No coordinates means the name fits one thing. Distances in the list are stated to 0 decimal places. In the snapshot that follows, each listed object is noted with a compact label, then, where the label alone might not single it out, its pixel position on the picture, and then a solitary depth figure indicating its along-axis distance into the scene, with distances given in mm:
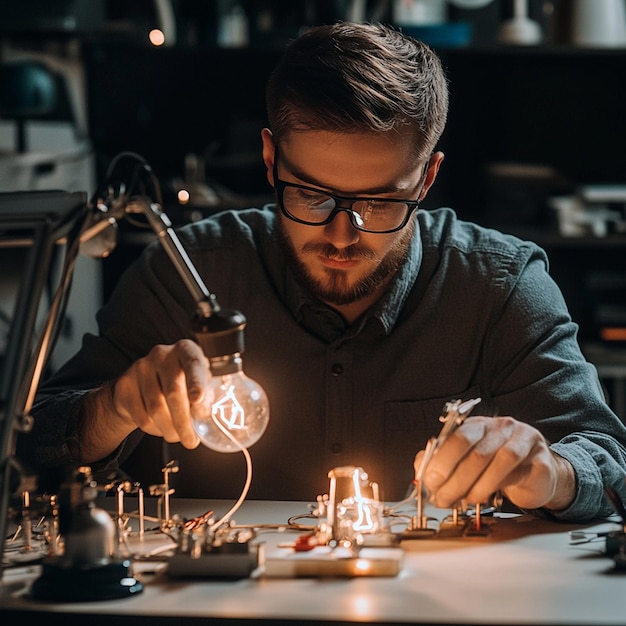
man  1491
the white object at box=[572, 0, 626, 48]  2701
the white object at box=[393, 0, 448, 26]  2739
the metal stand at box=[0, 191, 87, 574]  1152
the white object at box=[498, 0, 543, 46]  2739
